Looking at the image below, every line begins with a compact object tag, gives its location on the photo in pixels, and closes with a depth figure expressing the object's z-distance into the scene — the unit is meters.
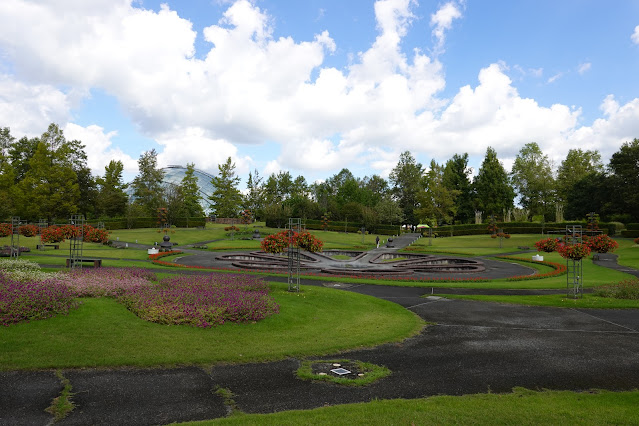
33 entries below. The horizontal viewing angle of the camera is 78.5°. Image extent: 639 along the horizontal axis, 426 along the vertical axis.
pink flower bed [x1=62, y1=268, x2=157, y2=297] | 14.92
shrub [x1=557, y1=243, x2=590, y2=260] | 19.27
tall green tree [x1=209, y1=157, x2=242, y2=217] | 83.75
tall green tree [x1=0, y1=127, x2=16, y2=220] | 62.82
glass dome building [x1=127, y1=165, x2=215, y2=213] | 190.88
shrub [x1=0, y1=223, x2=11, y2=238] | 38.78
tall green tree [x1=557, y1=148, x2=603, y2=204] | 89.50
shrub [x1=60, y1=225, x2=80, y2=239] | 25.40
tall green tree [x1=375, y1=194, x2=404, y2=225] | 86.12
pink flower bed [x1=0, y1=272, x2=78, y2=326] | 11.16
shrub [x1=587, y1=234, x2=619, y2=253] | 23.19
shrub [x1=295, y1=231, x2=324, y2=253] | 19.84
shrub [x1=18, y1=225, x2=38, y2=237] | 44.72
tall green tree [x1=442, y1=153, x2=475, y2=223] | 100.94
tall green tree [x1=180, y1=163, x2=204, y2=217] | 96.19
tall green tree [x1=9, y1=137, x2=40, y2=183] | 82.19
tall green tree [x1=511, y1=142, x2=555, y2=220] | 92.88
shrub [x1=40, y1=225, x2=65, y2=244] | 27.27
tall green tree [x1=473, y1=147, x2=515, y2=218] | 92.75
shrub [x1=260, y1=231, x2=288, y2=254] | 20.19
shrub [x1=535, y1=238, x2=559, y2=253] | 26.01
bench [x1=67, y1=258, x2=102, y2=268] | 26.00
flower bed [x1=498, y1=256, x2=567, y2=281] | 28.45
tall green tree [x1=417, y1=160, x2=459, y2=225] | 86.19
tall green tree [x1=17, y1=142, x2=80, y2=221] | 68.12
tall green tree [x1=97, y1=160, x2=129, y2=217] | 84.81
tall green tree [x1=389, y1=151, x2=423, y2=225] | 115.44
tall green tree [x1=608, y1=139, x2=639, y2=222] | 58.84
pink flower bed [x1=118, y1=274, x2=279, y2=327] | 12.54
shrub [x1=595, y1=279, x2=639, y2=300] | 19.44
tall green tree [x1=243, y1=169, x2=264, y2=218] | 98.94
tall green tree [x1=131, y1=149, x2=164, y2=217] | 90.25
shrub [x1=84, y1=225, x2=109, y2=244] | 27.03
